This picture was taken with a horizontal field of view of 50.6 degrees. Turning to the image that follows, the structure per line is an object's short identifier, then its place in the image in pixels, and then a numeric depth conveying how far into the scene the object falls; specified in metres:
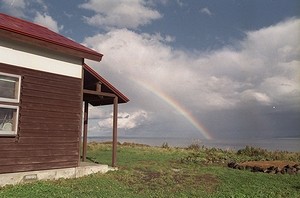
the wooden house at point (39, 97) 11.53
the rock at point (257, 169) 17.72
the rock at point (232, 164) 19.44
